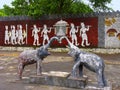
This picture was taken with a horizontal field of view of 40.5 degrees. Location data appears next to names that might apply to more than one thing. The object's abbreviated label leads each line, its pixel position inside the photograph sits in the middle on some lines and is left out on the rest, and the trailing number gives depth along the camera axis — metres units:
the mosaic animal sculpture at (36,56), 4.83
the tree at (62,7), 11.14
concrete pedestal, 4.44
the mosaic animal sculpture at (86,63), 4.31
